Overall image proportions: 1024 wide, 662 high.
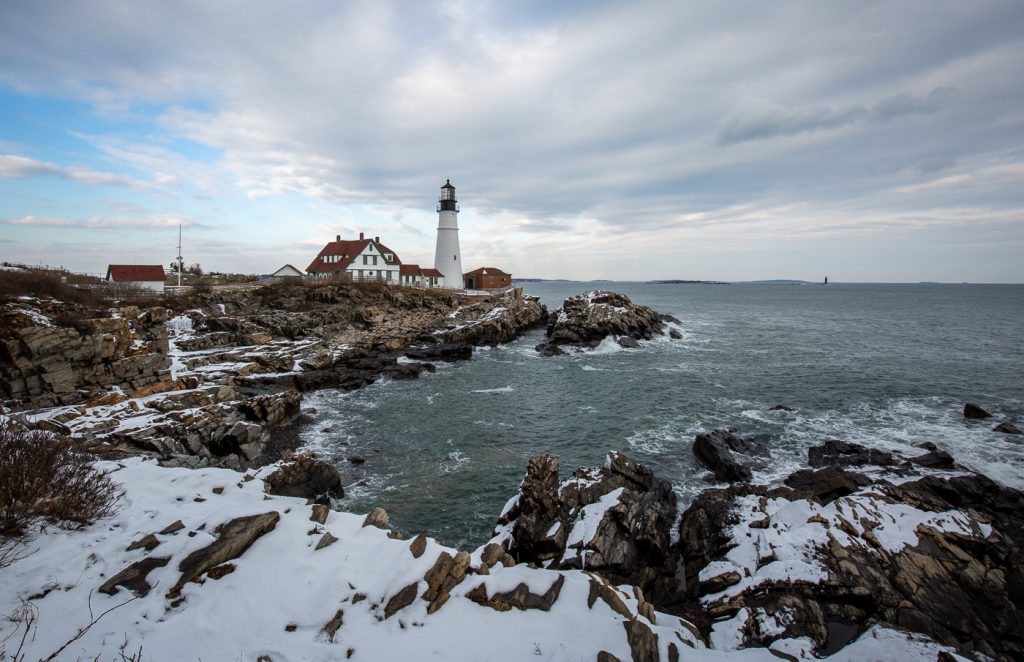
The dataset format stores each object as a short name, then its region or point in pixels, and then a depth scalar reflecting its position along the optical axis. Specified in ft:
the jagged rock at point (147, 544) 24.43
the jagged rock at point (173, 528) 26.16
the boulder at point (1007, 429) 65.16
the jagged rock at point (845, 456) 54.54
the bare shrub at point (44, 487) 22.81
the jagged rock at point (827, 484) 43.10
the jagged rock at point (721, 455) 52.75
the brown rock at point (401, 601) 23.04
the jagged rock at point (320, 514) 30.01
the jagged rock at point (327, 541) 27.20
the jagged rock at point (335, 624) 21.36
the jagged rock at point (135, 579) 21.50
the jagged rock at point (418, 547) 27.40
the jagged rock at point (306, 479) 43.98
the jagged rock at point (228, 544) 23.66
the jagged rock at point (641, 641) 22.16
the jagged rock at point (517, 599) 24.53
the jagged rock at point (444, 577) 24.25
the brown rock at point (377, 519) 31.51
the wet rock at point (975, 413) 71.87
